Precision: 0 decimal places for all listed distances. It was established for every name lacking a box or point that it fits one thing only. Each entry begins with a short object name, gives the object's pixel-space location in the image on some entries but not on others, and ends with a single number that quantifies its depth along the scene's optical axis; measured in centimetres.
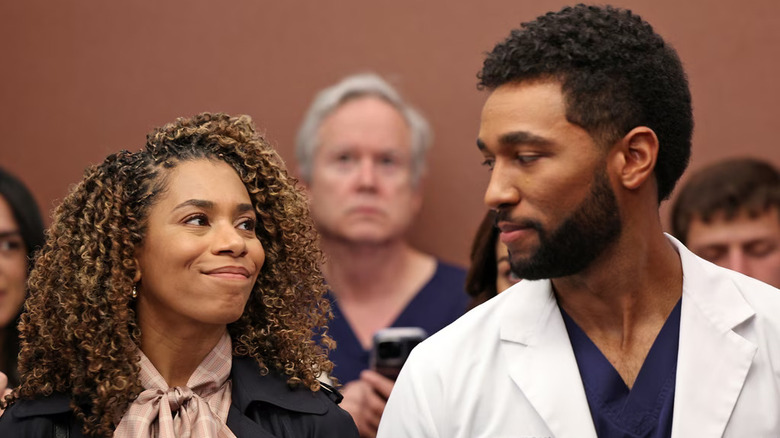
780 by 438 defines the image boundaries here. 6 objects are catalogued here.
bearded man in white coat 465
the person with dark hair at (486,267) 618
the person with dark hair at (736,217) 729
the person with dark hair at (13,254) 664
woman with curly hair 461
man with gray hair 805
